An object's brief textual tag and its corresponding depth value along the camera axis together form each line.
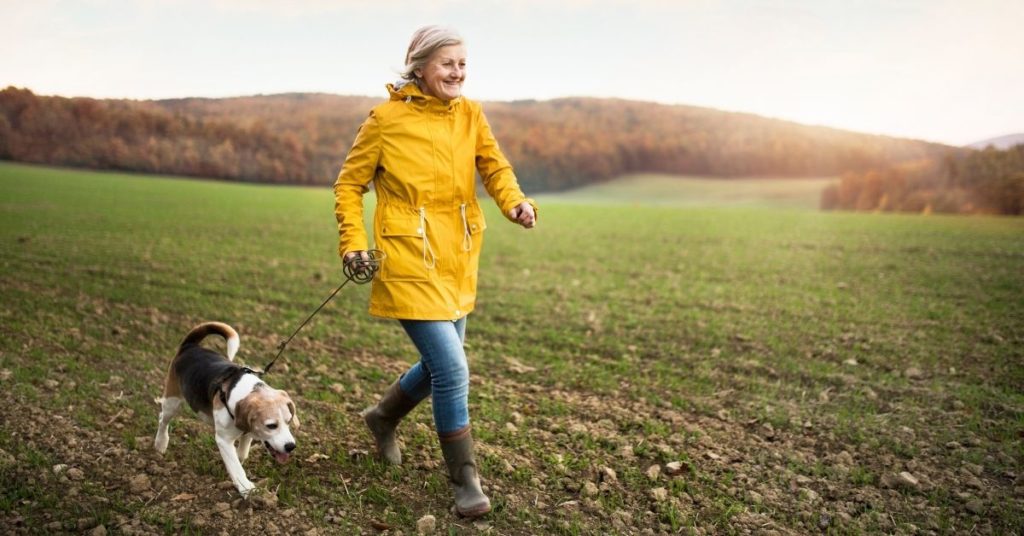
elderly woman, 3.53
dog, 3.55
